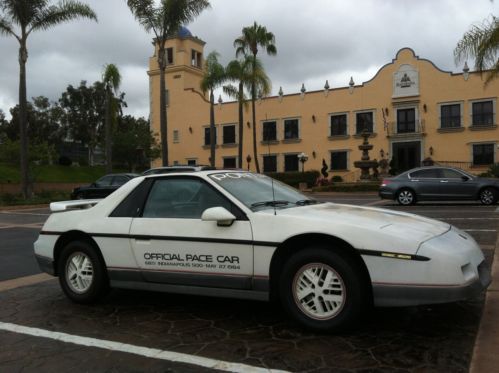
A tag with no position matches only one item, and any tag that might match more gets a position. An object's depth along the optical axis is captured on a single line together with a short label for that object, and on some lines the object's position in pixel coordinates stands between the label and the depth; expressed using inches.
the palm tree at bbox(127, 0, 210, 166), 951.0
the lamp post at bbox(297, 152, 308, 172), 1653.8
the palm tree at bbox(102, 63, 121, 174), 1282.0
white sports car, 156.9
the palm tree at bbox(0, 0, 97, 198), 959.6
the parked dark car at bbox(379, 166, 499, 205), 685.9
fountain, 1273.5
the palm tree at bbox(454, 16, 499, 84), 634.8
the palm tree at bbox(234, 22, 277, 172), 1496.1
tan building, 1551.4
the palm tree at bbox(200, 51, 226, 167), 1401.9
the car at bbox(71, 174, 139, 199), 850.1
